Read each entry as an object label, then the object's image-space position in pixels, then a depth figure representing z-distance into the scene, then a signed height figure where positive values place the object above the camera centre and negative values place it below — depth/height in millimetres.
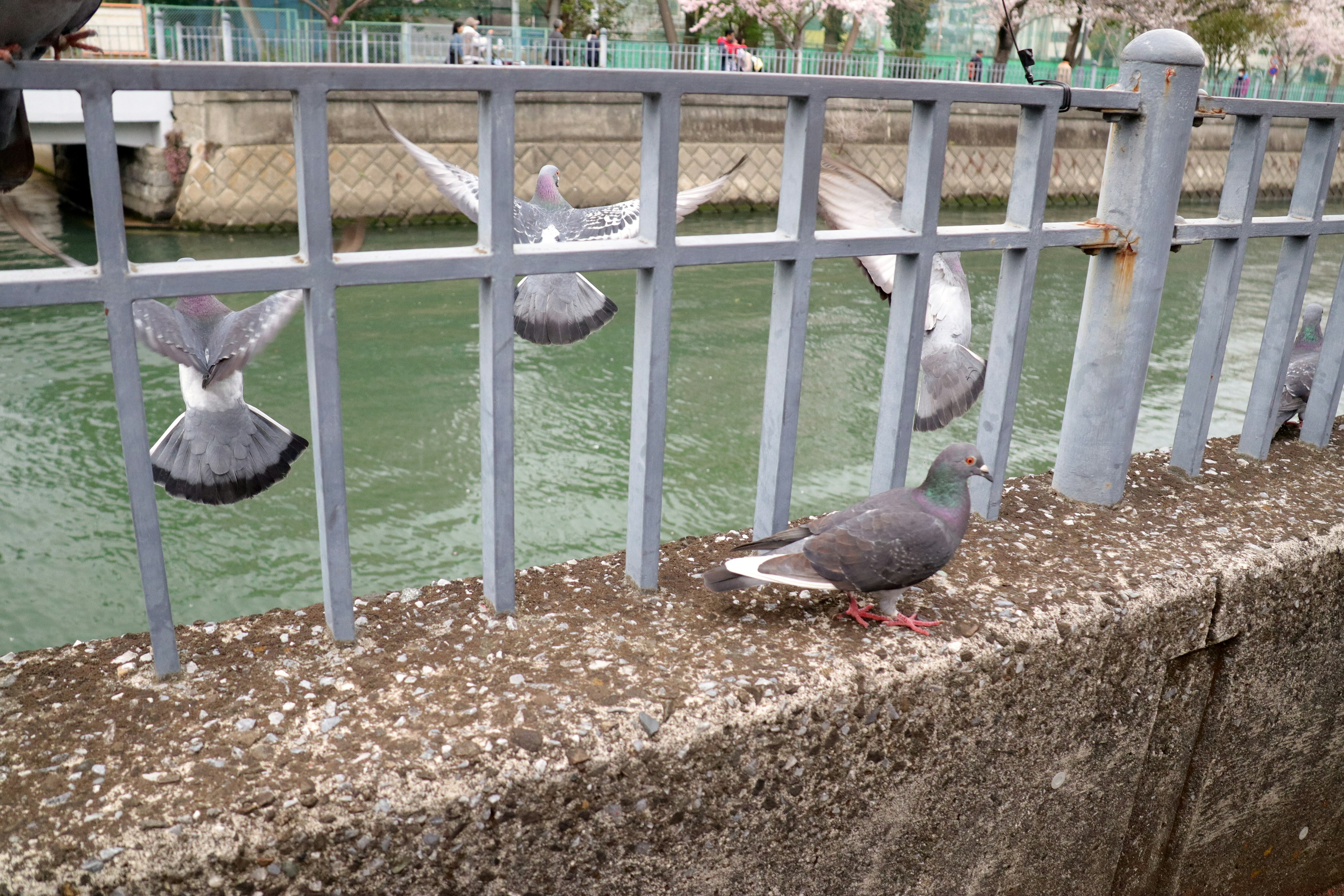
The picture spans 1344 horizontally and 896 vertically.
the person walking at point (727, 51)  20203 +169
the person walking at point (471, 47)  16953 +13
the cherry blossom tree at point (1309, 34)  29203 +1485
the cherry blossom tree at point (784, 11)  24484 +1112
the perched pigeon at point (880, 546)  1920 -798
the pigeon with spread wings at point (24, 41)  1439 -21
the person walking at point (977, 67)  22719 +123
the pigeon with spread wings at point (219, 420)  2623 -911
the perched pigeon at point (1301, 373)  3432 -885
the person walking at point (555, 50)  17875 +17
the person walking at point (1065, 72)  21172 +111
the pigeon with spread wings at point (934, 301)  2736 -618
